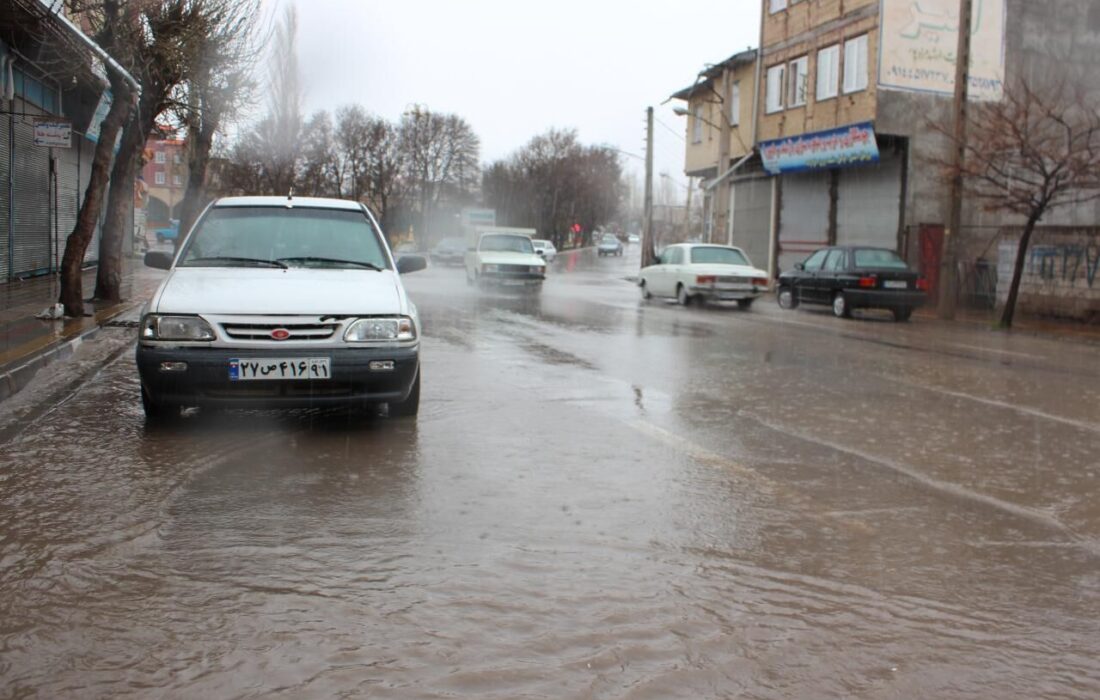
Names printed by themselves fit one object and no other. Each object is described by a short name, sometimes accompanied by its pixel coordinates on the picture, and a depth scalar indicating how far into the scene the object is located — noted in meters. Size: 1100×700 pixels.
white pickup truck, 27.27
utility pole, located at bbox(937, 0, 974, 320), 19.86
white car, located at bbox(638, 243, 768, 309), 22.08
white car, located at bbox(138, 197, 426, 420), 6.20
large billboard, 26.09
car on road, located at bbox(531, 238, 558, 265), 67.42
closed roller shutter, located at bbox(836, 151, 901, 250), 27.38
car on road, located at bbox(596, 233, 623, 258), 82.12
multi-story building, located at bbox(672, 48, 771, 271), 34.22
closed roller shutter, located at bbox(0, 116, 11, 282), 18.84
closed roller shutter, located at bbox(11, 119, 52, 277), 20.05
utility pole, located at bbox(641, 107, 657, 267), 39.59
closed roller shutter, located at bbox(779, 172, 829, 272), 30.59
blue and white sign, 26.50
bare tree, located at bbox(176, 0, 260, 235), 16.36
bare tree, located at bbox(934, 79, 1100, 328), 17.59
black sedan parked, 20.28
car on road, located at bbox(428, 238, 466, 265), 50.25
